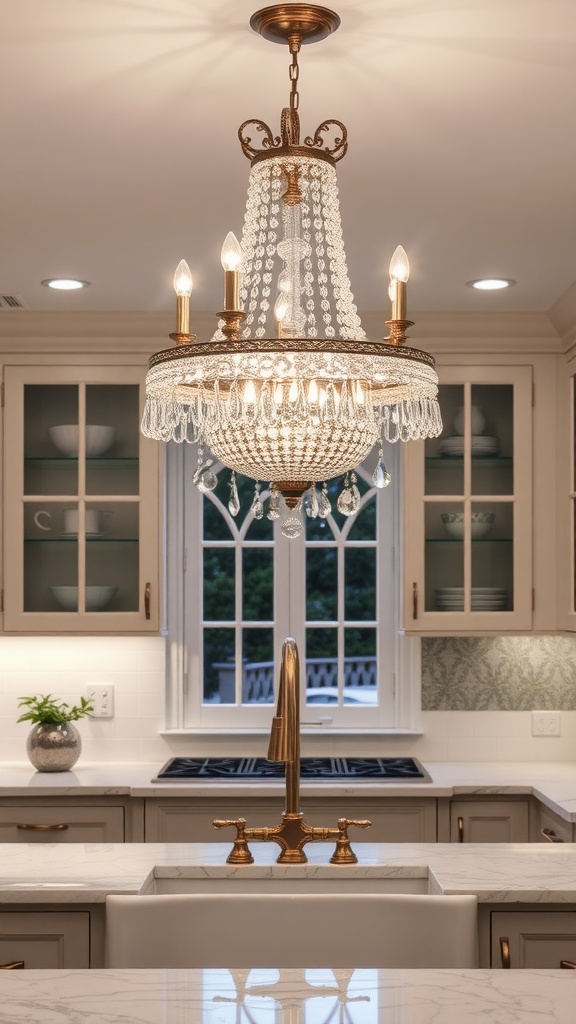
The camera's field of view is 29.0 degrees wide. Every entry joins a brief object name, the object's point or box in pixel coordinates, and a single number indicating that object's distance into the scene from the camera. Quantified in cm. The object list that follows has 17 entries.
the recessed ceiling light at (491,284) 358
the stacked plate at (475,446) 409
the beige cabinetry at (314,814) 375
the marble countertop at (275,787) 373
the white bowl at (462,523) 407
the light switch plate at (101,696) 434
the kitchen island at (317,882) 215
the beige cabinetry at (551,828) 338
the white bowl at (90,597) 403
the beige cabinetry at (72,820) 376
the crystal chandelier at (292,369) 167
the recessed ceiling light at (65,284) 357
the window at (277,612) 449
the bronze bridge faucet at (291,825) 223
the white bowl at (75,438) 408
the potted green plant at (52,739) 398
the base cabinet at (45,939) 219
